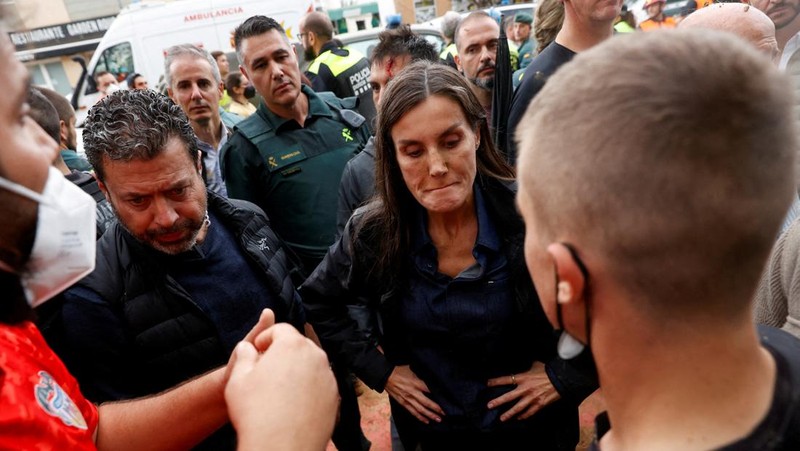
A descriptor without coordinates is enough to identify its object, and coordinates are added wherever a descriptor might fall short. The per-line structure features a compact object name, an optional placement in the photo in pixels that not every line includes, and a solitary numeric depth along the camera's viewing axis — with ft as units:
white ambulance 25.80
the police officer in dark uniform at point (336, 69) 16.53
